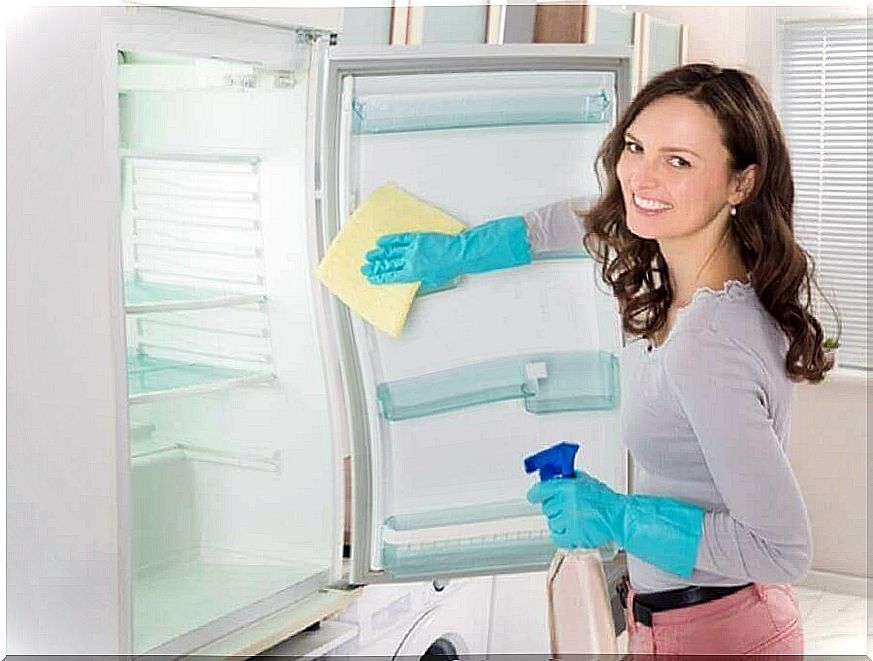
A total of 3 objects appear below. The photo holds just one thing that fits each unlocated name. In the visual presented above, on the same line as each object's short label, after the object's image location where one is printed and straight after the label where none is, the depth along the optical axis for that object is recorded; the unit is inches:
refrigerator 69.9
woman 58.8
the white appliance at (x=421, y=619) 83.7
